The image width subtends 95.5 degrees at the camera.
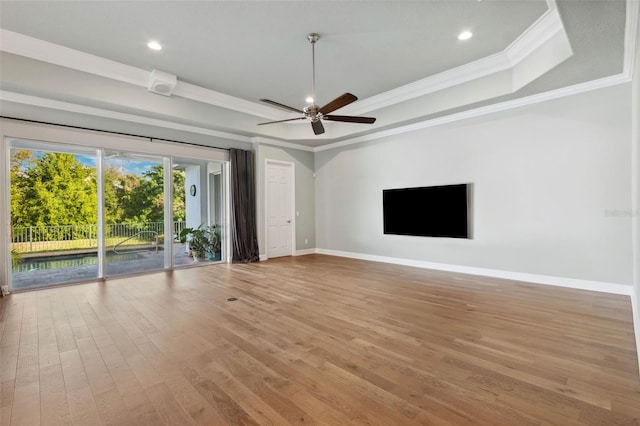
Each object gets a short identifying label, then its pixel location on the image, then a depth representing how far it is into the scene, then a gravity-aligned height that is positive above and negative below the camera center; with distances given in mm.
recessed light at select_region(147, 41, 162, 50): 3801 +2219
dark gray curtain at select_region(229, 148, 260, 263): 6641 +77
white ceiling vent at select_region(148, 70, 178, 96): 4566 +2086
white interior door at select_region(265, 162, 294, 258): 7266 +47
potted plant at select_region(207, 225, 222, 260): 6746 -740
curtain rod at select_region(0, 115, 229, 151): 4355 +1425
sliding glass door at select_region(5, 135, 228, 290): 4625 +19
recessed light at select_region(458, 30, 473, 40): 3617 +2185
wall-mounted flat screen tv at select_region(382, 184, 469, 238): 5324 -50
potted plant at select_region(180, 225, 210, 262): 6391 -630
